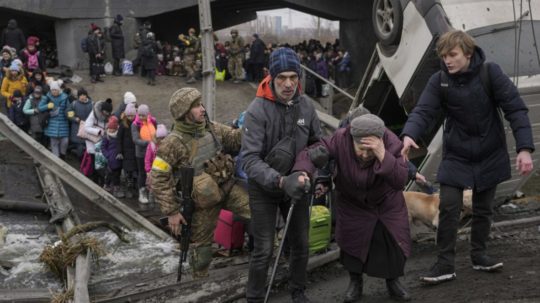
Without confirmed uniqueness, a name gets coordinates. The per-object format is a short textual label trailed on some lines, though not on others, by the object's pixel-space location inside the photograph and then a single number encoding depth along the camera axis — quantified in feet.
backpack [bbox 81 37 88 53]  58.85
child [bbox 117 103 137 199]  34.14
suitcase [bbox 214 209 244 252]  21.33
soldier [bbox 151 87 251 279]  17.17
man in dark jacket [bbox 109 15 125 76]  60.39
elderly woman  14.26
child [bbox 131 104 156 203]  33.35
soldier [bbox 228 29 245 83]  66.08
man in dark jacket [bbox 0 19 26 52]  55.66
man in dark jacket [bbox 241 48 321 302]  14.51
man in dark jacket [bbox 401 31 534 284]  14.75
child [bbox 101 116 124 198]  34.50
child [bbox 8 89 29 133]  39.09
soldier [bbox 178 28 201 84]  62.54
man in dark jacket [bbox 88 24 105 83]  58.18
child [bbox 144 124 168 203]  32.81
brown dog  20.75
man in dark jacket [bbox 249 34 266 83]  65.21
